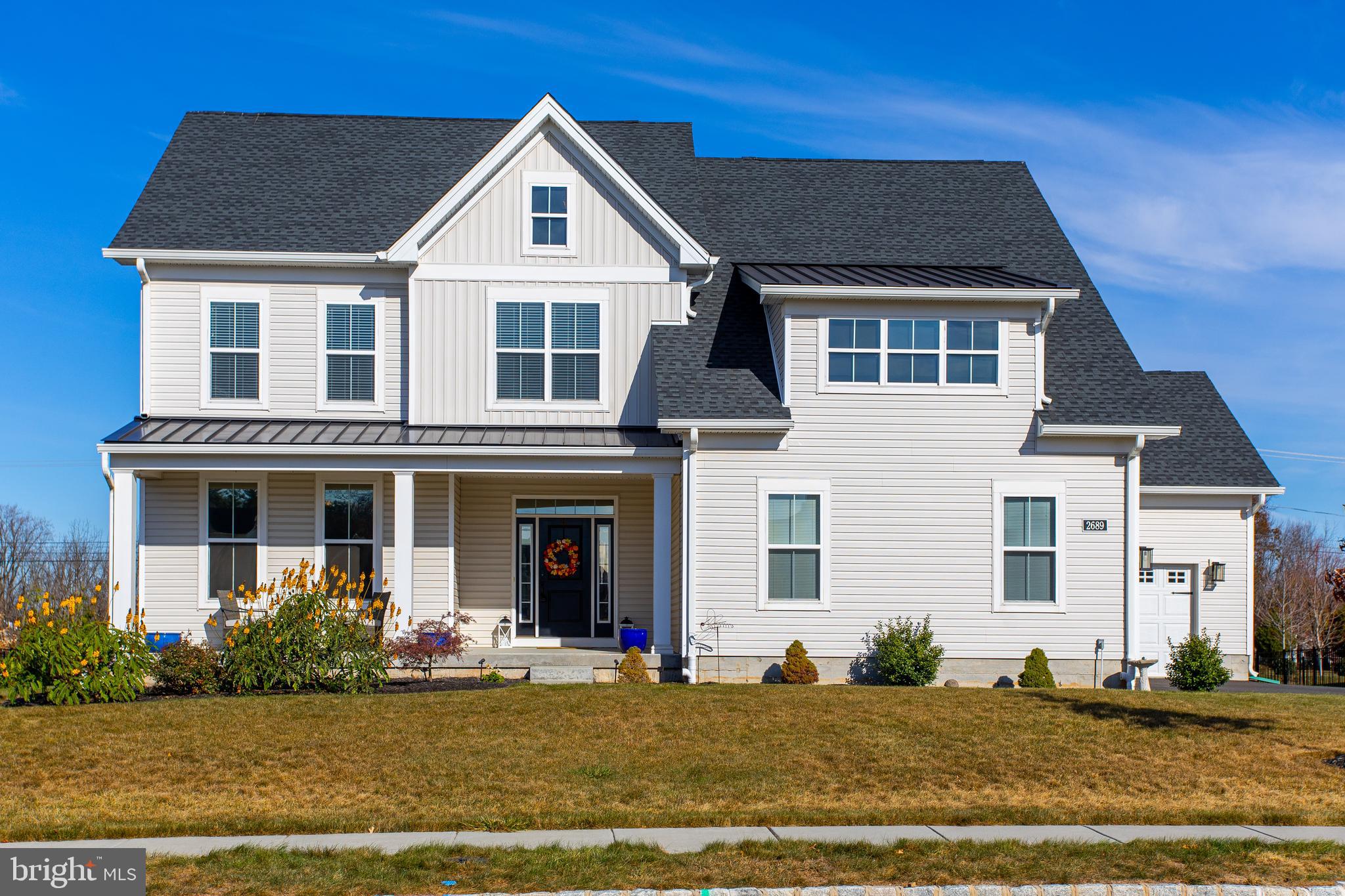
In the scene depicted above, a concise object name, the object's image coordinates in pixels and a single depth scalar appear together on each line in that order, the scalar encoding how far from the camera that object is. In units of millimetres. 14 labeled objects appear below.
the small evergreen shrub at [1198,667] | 19531
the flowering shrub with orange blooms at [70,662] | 15359
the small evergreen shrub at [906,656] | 18391
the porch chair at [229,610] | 19969
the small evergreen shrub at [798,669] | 18266
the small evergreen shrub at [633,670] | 18375
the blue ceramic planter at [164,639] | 18333
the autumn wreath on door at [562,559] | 21578
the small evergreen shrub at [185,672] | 16297
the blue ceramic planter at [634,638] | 19906
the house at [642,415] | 19078
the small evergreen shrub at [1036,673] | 18438
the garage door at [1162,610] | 23703
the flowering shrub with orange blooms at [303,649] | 16391
